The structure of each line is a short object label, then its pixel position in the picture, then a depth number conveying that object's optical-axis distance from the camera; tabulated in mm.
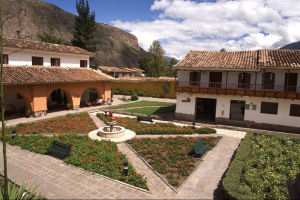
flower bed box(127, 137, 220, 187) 10180
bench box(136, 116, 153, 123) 19850
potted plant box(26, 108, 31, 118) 20220
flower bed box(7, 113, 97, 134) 16188
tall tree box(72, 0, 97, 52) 42094
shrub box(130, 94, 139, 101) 34094
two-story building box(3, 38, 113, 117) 19530
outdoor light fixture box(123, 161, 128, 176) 9664
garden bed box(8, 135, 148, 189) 9727
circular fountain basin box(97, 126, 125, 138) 15086
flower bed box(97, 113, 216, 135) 16547
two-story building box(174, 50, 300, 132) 17844
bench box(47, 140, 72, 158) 11500
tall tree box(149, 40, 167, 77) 55625
